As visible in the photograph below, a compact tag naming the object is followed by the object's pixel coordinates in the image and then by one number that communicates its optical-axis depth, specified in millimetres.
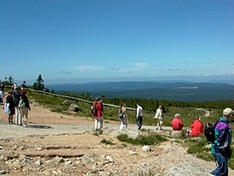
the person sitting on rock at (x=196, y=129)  18312
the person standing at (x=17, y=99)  19031
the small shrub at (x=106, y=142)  15000
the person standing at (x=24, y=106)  18406
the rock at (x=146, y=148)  13884
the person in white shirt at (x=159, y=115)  22391
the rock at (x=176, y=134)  18189
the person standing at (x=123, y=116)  19977
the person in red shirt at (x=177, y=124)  19312
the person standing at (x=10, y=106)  19031
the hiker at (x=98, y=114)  18938
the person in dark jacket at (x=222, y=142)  8062
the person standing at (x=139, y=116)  21297
